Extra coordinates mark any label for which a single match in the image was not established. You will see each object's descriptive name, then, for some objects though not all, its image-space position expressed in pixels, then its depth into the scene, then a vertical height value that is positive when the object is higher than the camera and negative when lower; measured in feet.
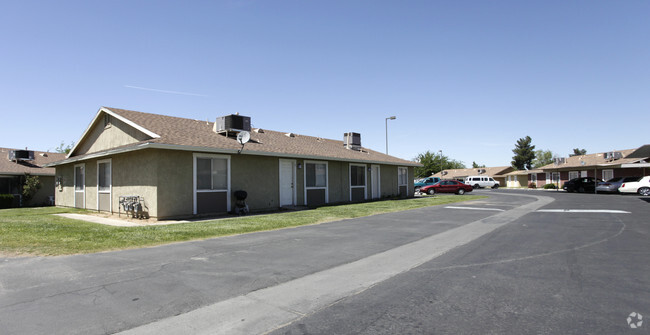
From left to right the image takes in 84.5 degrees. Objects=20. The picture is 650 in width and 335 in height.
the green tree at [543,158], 319.98 +14.52
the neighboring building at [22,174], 79.20 +2.33
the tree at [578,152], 356.01 +21.31
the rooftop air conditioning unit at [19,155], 83.56 +6.92
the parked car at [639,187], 92.68 -3.89
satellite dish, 50.08 +6.02
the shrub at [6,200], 73.46 -3.18
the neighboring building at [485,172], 237.47 +1.98
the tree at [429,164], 235.81 +8.42
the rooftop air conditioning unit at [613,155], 138.51 +6.85
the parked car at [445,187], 107.55 -3.43
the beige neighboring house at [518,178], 201.42 -2.13
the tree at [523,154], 302.86 +17.34
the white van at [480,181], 179.01 -2.90
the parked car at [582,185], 115.24 -3.84
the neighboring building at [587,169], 131.44 +1.71
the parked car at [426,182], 111.53 -1.88
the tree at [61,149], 192.87 +19.18
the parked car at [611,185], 103.45 -3.65
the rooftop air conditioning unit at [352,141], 87.66 +9.14
